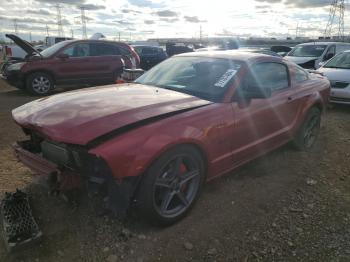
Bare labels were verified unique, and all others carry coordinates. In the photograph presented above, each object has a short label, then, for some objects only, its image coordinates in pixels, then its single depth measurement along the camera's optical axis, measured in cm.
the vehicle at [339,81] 832
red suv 1004
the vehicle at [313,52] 1273
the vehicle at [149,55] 1842
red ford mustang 286
